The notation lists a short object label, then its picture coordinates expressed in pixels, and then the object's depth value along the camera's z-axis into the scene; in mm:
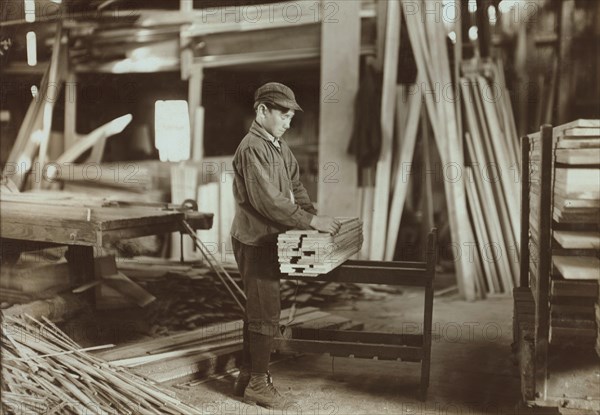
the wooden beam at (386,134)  7320
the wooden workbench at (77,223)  4688
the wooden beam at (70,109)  9305
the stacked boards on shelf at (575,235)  3090
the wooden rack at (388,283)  4207
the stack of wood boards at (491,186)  7082
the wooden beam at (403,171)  7289
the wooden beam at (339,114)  7430
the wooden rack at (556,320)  3385
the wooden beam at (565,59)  7840
